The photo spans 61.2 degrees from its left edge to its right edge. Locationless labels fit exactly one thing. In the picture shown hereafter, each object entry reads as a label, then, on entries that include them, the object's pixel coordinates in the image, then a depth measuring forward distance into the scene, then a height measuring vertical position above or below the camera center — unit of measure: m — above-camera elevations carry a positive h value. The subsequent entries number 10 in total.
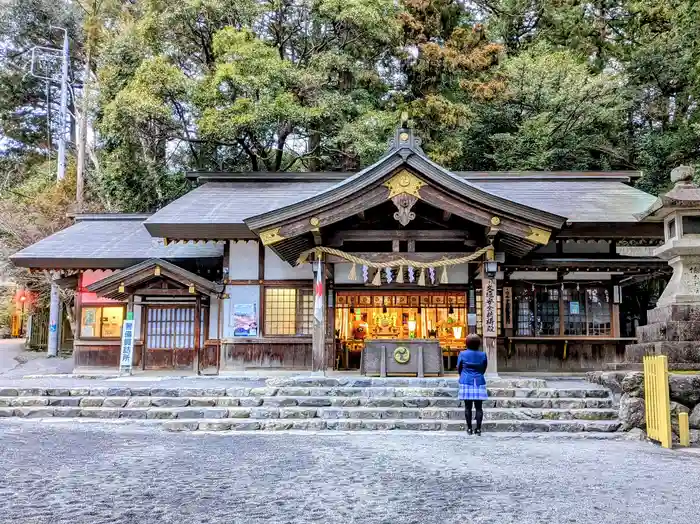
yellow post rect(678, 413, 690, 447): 7.84 -1.45
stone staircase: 9.25 -1.45
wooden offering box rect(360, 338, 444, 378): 12.19 -0.80
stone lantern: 8.78 +0.54
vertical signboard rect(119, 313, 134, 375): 14.35 -0.64
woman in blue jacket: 8.51 -0.86
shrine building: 11.88 +1.12
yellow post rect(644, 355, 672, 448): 7.80 -1.08
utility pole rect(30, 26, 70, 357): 22.42 +9.32
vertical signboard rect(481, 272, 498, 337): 11.96 +0.27
